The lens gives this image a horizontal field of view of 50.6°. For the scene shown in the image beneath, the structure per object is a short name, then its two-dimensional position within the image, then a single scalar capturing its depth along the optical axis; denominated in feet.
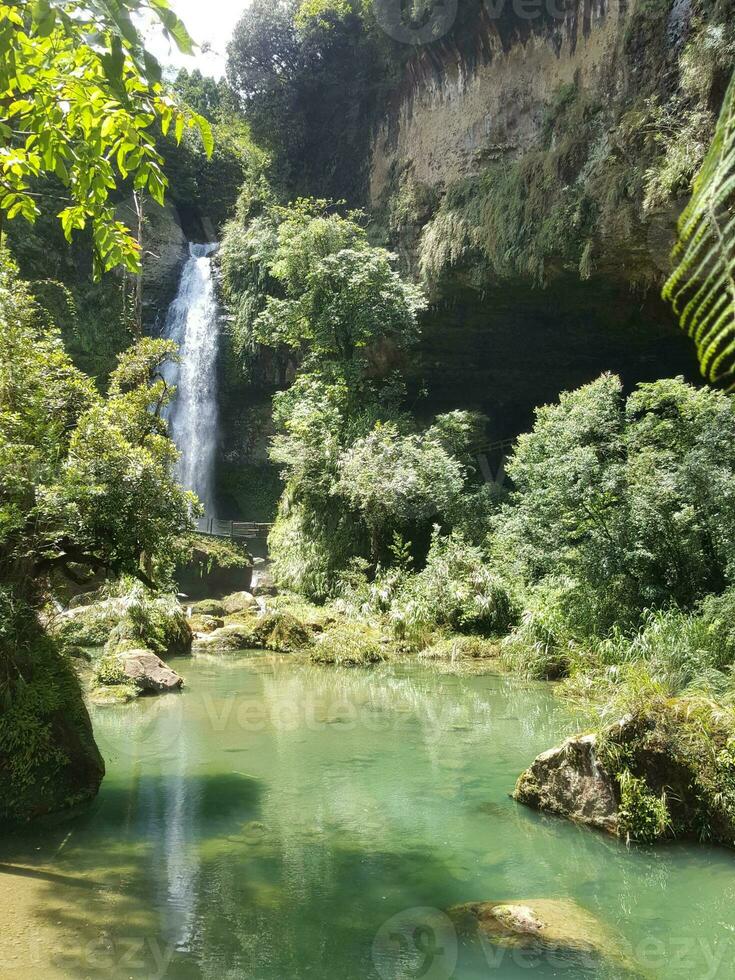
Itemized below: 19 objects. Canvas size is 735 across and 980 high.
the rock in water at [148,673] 37.58
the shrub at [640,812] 19.25
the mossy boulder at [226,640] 51.39
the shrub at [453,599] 50.08
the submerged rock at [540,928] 14.20
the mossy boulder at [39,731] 20.59
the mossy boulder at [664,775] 19.12
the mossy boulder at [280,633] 50.93
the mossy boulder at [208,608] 60.44
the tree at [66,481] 21.65
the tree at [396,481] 58.13
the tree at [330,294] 66.49
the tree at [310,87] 79.05
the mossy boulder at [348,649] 47.06
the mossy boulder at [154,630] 43.32
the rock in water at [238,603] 61.11
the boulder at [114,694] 35.45
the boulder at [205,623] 55.72
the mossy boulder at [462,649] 47.57
